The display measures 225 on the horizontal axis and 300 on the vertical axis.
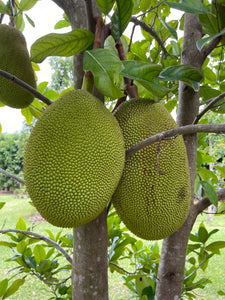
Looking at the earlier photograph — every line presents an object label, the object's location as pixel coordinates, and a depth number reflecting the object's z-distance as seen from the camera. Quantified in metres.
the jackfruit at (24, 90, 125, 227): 0.50
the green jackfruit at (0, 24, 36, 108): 0.86
